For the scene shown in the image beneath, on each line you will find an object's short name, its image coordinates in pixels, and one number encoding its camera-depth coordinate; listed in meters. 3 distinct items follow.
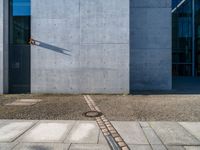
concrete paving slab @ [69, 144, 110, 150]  4.35
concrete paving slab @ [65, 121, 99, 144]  4.79
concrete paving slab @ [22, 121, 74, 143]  4.85
